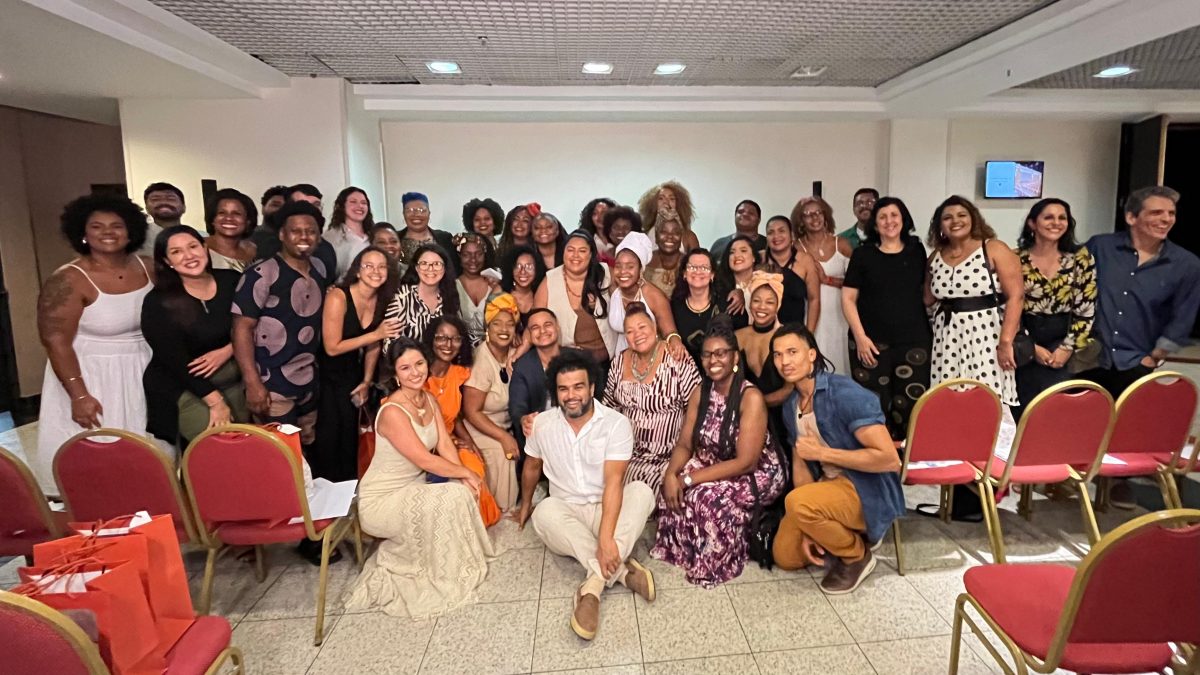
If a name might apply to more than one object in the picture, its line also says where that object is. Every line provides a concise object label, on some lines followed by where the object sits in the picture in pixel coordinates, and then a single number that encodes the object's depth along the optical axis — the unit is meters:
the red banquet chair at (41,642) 1.26
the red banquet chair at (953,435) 2.70
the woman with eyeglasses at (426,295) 3.40
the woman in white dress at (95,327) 2.76
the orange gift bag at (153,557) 1.57
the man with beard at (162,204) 3.99
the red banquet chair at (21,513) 2.24
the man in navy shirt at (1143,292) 3.22
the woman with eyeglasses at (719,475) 2.86
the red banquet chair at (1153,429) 2.74
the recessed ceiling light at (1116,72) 5.41
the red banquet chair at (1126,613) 1.44
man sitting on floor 2.74
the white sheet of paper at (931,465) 2.84
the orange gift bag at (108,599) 1.47
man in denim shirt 2.67
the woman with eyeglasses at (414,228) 4.51
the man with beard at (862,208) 5.24
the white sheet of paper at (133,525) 1.66
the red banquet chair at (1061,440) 2.64
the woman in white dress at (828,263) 4.25
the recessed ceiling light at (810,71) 5.24
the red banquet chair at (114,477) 2.24
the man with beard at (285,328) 2.95
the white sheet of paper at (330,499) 2.60
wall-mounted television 7.06
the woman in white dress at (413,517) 2.75
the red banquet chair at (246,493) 2.30
